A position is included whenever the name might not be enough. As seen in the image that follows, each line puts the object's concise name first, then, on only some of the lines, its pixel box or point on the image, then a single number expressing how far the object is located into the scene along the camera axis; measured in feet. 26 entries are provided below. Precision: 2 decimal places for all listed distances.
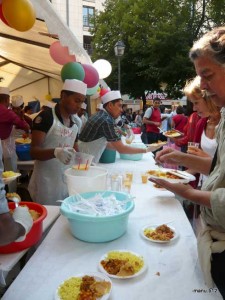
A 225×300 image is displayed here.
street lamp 31.78
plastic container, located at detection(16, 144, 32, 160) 15.29
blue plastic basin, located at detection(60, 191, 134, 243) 4.84
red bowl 4.49
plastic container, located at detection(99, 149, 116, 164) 12.13
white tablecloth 3.83
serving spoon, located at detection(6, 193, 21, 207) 5.44
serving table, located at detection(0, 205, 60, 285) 4.08
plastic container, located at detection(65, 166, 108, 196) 6.45
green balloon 10.20
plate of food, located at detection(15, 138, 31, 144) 16.52
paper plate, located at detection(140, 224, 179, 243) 5.10
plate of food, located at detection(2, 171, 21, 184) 9.93
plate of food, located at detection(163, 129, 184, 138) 15.23
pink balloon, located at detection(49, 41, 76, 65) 12.31
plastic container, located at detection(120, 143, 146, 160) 12.88
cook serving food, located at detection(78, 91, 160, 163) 10.32
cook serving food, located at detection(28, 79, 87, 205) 7.94
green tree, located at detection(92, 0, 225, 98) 42.80
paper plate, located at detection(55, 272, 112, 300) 3.59
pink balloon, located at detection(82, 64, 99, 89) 12.47
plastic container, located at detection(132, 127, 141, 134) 24.71
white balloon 18.45
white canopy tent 8.22
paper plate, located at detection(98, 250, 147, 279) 4.03
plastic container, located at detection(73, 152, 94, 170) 7.57
